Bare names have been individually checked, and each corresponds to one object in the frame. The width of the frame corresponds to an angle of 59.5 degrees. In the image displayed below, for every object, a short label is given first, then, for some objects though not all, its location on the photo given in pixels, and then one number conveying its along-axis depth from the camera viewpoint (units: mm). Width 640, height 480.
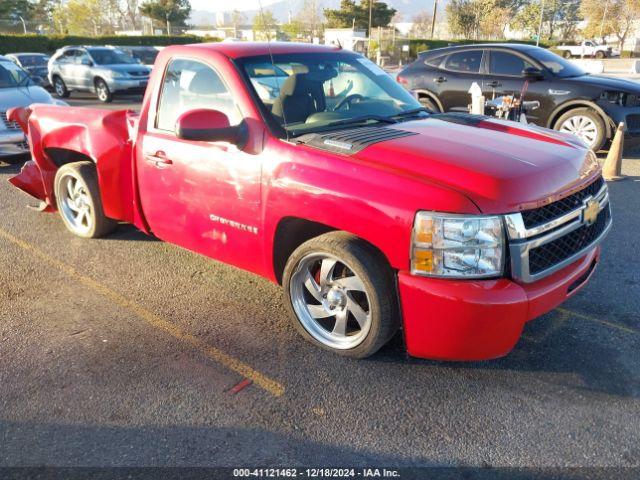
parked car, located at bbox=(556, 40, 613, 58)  46875
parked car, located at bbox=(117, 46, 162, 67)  26844
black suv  8562
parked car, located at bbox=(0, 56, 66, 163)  8477
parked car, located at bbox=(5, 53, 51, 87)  21627
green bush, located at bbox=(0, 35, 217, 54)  33781
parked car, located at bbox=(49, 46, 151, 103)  17547
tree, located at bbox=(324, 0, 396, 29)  61406
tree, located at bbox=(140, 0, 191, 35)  58531
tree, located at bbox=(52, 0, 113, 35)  57688
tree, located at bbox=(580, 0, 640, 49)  48188
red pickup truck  2842
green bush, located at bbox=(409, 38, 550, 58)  43625
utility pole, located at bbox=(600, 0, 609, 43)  51281
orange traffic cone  7477
